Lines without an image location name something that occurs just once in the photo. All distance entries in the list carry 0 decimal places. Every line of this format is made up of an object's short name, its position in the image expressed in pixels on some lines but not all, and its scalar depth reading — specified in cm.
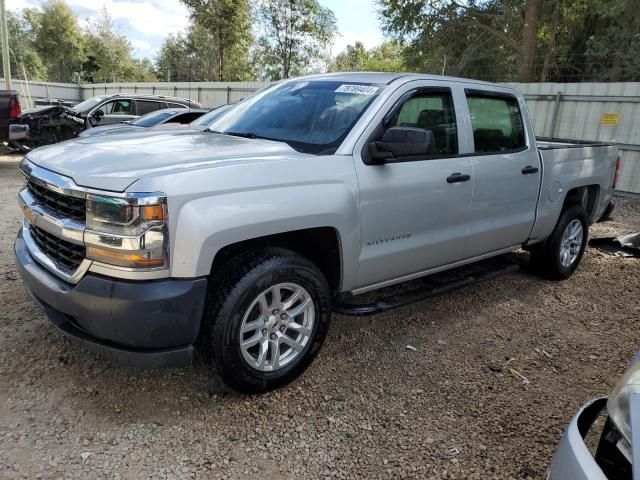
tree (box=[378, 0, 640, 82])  1705
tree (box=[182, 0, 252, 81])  2719
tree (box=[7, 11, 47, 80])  4778
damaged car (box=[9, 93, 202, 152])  1112
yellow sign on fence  1047
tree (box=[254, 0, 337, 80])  2622
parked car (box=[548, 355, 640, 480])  157
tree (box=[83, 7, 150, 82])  4816
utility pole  1927
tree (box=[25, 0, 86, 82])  4631
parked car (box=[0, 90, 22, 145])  1055
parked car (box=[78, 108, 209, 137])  1016
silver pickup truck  241
